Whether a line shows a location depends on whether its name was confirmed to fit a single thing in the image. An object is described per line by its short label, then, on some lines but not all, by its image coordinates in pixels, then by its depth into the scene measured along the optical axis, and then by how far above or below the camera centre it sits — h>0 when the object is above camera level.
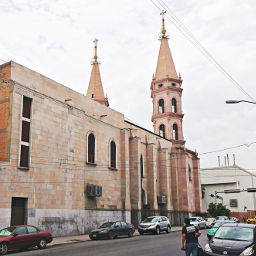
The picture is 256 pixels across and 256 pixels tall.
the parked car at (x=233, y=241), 10.71 -1.48
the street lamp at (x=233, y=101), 17.12 +4.64
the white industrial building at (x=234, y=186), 63.94 +1.77
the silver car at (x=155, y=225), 26.78 -2.20
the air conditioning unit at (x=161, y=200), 38.88 -0.33
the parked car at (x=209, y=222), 36.75 -2.75
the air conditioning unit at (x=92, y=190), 28.11 +0.65
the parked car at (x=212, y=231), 20.87 -2.13
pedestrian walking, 10.69 -1.34
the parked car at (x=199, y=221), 34.43 -2.51
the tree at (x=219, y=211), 55.82 -2.42
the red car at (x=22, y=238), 16.02 -1.88
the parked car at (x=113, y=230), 22.69 -2.20
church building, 22.02 +2.90
